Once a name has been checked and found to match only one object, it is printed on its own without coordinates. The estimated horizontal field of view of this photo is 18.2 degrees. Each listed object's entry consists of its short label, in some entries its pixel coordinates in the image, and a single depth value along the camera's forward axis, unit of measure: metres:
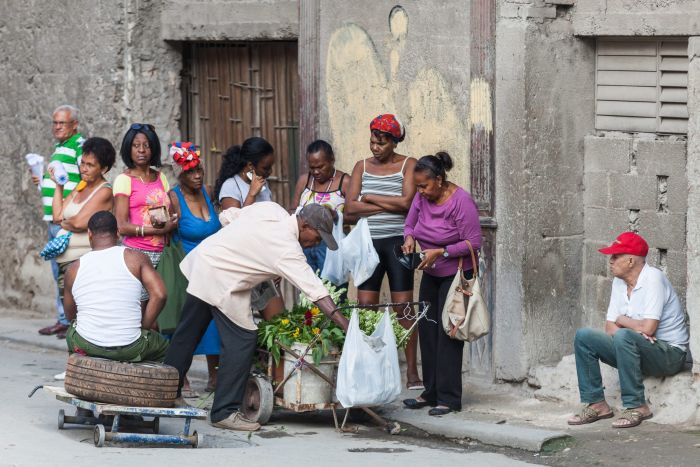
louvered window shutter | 13.98
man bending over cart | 12.61
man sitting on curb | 12.95
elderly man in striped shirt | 17.62
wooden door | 17.91
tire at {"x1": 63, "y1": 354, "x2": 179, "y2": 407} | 12.17
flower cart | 13.19
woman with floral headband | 14.60
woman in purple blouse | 13.65
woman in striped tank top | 14.65
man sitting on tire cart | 12.55
